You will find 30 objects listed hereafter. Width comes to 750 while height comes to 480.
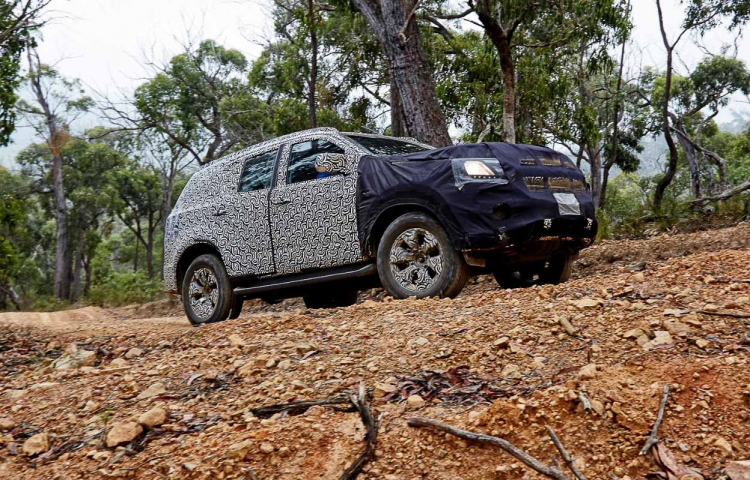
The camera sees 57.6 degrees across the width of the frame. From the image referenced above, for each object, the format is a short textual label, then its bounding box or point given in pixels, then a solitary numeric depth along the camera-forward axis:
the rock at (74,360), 5.17
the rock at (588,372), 3.19
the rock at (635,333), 3.63
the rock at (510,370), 3.48
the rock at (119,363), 4.85
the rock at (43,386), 4.41
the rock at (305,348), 4.30
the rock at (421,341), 4.05
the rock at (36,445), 3.44
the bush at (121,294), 19.30
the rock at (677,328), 3.54
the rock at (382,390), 3.45
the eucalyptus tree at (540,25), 11.11
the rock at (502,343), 3.81
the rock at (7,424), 3.75
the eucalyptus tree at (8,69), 10.44
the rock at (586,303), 4.20
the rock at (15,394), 4.26
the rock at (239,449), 3.01
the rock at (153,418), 3.47
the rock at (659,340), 3.48
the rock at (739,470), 2.47
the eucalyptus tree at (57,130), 29.44
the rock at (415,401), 3.28
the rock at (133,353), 5.37
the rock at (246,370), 4.04
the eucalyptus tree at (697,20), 19.16
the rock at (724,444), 2.64
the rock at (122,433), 3.35
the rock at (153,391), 3.94
